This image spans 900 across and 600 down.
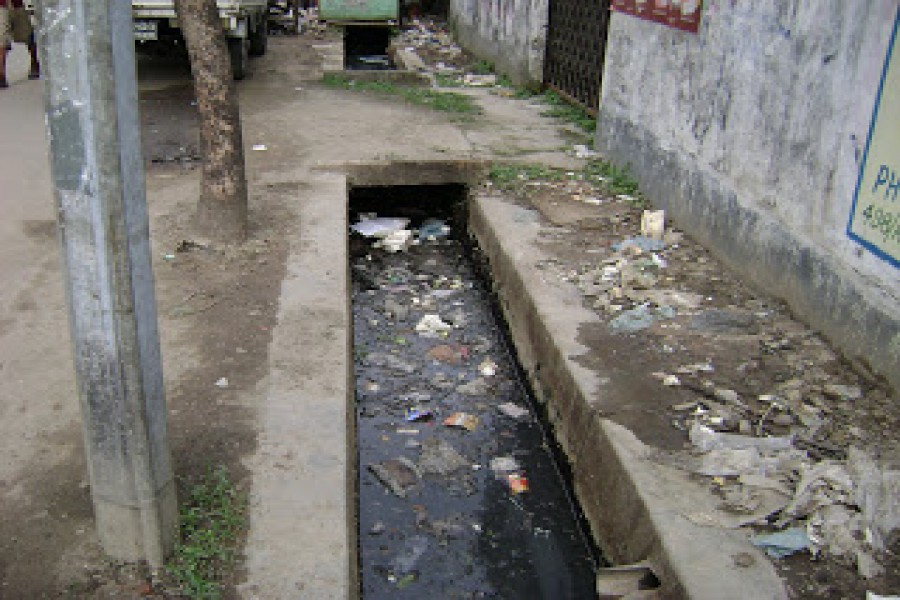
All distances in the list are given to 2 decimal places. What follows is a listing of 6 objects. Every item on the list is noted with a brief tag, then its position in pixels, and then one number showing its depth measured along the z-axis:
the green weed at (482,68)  11.12
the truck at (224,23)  8.15
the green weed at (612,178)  6.03
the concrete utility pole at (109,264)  1.70
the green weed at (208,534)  2.21
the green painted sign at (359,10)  11.98
